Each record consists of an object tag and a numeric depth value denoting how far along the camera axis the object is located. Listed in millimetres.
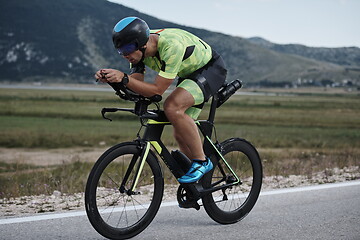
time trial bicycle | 4531
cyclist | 4434
